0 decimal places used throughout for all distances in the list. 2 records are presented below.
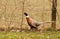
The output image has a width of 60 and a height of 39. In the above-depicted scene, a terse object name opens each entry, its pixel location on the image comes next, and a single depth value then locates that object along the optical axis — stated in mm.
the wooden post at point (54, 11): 17703
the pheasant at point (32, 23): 17683
